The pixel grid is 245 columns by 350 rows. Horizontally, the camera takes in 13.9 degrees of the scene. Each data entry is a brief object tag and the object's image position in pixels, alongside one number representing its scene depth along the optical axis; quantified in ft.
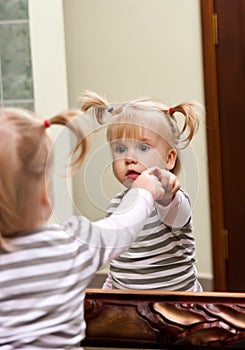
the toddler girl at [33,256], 5.83
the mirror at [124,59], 6.65
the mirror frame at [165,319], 6.57
